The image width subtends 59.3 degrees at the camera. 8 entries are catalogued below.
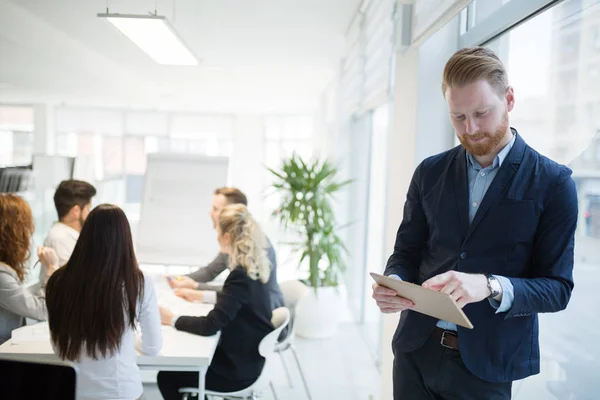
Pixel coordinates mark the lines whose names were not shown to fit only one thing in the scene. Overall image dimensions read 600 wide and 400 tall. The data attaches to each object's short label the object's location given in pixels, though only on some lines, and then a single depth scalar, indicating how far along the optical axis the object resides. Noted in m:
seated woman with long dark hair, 2.00
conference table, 2.25
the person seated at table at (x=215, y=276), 3.15
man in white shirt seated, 3.36
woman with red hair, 2.56
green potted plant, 4.96
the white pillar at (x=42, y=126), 12.14
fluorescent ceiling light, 3.34
